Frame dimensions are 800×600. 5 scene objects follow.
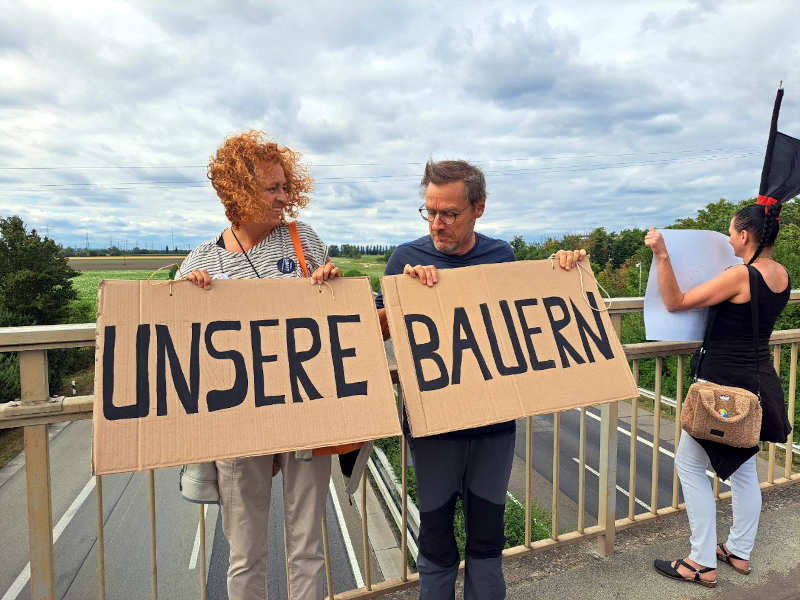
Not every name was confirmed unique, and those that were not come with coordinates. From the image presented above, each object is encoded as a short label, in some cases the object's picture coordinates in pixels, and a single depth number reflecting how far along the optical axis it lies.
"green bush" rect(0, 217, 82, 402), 55.53
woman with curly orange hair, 1.83
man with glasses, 1.87
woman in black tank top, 2.28
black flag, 2.29
